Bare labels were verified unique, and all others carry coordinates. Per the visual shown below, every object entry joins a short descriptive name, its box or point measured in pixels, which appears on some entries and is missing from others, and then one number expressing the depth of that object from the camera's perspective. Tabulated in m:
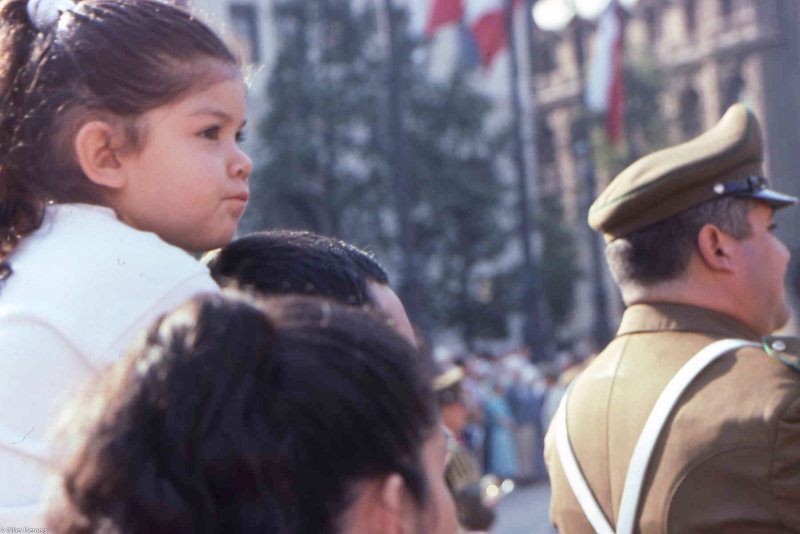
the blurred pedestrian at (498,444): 14.23
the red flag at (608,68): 22.12
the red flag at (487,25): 19.81
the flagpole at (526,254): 20.72
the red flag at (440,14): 18.05
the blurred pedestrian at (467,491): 5.55
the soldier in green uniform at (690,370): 2.42
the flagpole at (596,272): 22.81
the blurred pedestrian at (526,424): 17.30
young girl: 1.74
